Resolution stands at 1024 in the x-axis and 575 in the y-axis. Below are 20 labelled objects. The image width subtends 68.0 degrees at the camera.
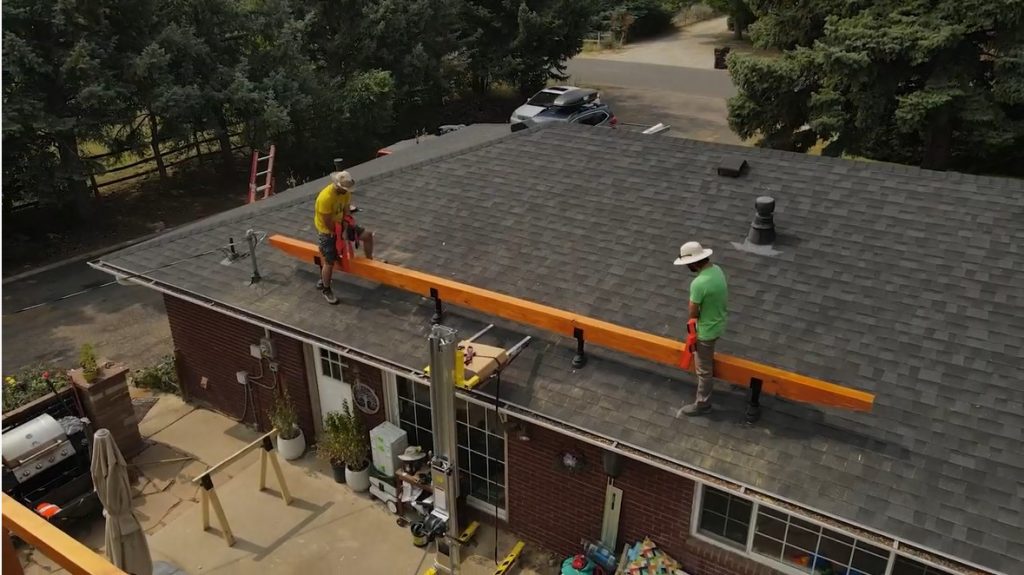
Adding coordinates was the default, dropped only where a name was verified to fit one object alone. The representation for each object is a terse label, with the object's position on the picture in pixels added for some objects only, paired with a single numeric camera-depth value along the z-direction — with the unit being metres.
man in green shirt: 7.46
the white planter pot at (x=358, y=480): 10.74
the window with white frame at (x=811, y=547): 7.74
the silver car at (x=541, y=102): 29.01
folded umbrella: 7.73
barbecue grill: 10.09
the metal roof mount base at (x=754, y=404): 7.69
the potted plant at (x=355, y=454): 10.65
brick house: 7.10
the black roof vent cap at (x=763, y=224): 9.76
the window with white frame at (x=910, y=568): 7.43
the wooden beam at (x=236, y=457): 9.91
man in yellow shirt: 9.59
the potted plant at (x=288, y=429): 11.22
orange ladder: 20.02
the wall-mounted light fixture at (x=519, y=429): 9.08
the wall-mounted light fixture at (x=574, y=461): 8.80
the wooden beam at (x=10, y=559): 3.32
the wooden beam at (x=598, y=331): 7.38
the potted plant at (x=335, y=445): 10.70
